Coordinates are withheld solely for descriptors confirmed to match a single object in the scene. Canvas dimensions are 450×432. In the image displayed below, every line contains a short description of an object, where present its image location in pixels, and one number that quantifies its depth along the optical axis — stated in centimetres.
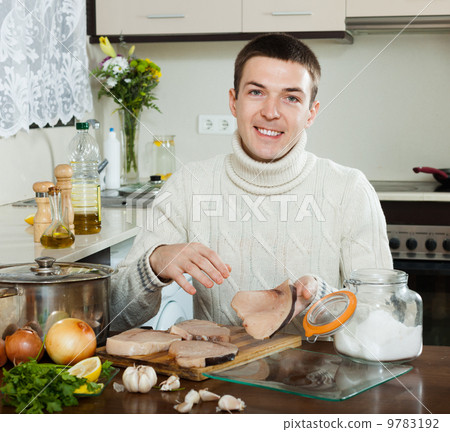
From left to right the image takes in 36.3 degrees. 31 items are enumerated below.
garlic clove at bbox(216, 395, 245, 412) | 86
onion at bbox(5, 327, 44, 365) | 102
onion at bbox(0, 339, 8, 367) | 103
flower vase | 322
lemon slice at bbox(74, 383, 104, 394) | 90
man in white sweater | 158
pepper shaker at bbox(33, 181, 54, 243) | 184
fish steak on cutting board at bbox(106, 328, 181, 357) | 107
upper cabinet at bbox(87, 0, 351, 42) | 285
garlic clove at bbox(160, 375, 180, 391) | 93
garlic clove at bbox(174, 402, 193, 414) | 86
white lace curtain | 228
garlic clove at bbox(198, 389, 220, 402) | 89
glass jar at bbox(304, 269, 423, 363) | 103
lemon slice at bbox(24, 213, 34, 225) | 205
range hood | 280
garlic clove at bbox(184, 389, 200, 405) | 88
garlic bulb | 92
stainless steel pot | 107
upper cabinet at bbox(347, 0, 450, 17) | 274
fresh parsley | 86
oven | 267
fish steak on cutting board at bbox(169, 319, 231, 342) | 112
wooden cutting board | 99
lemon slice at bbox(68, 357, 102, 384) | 95
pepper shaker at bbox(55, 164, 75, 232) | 188
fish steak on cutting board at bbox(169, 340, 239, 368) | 99
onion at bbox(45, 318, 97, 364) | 103
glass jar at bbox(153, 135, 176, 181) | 331
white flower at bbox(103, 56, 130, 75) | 307
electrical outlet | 331
